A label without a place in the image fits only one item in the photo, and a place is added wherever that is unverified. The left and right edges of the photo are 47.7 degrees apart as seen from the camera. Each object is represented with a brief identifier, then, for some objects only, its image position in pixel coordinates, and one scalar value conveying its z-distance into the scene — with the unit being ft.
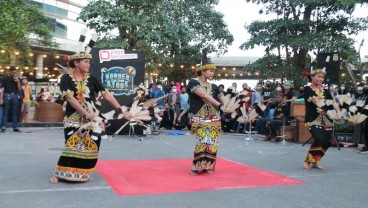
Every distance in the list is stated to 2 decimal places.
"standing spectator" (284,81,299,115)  36.40
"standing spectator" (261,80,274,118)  40.35
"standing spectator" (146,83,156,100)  47.17
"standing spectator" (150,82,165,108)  46.03
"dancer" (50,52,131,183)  17.76
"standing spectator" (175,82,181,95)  52.74
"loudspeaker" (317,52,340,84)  38.04
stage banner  39.37
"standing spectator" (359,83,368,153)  30.22
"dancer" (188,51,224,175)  20.33
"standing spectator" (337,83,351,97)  45.02
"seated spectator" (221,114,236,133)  46.26
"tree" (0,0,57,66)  49.21
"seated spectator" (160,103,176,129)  48.81
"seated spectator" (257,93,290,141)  36.60
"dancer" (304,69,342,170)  22.15
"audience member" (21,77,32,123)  46.62
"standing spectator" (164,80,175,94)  51.08
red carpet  17.38
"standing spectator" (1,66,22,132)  38.93
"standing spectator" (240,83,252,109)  42.39
